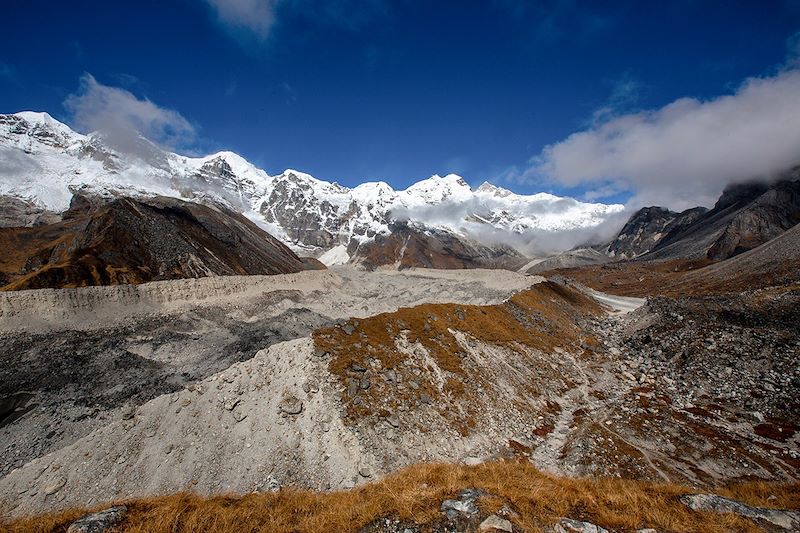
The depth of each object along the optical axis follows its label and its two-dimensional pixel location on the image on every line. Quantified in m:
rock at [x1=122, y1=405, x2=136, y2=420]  20.55
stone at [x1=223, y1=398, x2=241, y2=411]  21.42
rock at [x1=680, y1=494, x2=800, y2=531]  8.75
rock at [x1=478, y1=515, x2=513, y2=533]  8.53
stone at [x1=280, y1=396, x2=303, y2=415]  21.17
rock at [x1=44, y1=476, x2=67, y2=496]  16.95
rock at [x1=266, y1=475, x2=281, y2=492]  17.20
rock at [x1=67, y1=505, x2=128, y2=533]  8.33
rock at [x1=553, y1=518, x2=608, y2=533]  8.57
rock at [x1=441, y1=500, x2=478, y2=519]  9.27
